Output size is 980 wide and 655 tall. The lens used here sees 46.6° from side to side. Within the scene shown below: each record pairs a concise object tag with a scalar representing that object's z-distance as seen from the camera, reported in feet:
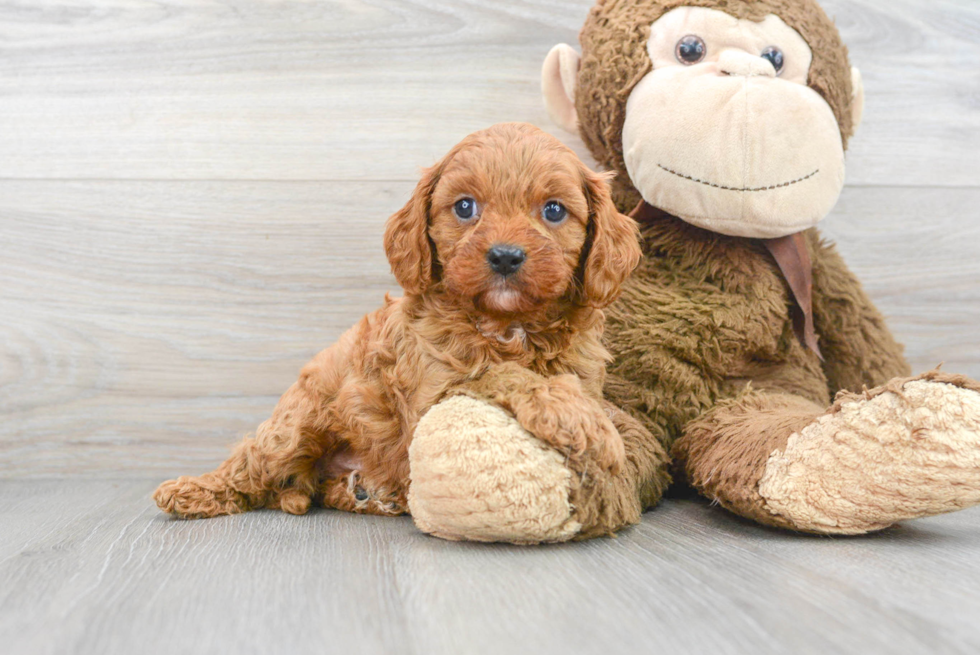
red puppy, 1.88
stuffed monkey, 1.89
